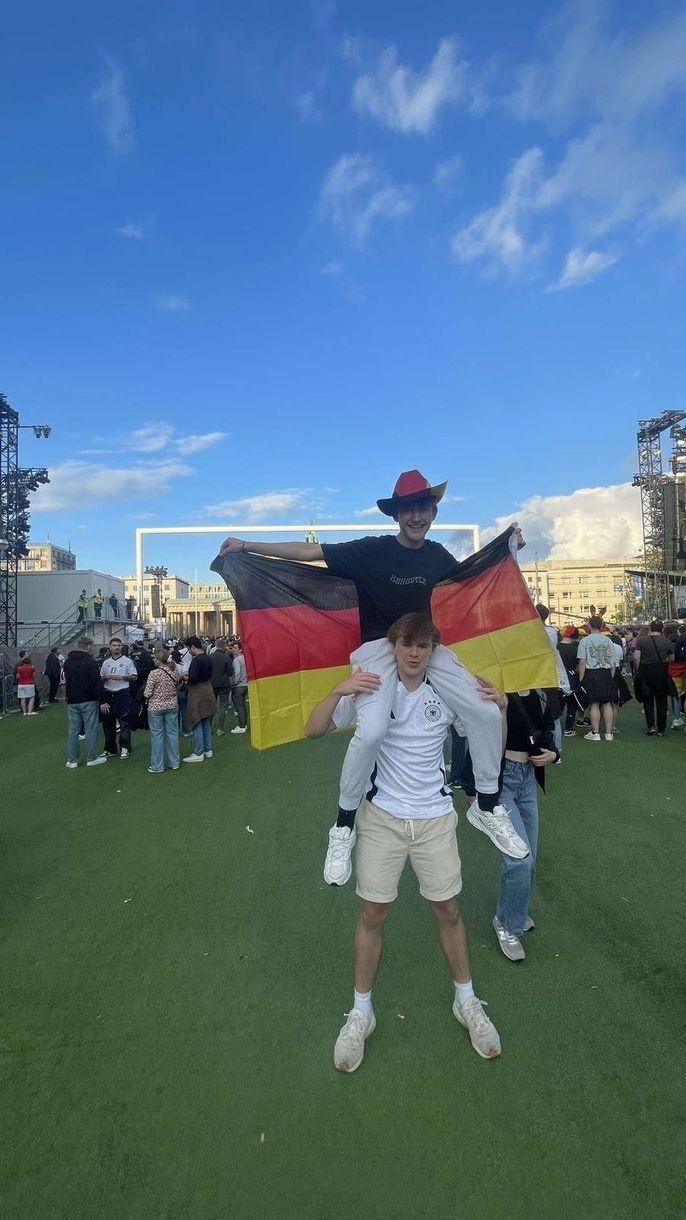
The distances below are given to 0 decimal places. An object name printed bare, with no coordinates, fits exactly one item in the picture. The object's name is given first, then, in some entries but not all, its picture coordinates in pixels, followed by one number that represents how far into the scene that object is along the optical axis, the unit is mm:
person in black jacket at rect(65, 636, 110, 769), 9188
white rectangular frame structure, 18031
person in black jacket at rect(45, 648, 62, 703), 18422
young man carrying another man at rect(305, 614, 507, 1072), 2701
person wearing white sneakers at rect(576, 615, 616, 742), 9430
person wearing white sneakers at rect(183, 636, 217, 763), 9461
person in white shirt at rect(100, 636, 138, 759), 9891
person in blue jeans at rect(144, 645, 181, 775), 8570
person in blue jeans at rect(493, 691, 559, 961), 3396
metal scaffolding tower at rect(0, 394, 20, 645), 20234
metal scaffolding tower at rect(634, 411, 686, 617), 38344
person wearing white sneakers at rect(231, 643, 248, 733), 12086
